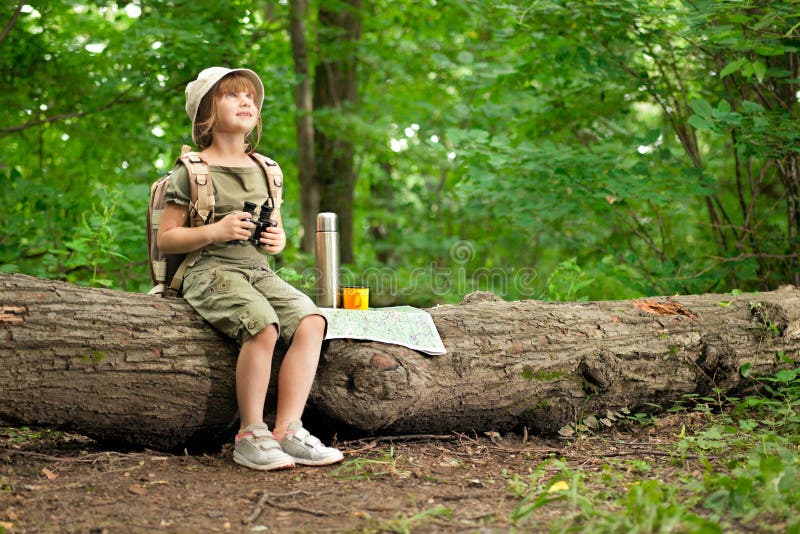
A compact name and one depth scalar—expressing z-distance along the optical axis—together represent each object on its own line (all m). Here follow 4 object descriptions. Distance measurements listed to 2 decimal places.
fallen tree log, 2.97
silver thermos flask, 3.88
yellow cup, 3.79
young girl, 3.09
